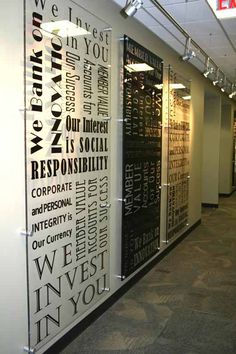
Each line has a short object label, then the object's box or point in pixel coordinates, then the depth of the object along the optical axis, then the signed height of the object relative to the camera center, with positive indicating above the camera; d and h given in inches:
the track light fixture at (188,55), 166.4 +42.2
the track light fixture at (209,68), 208.2 +51.9
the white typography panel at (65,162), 95.4 -3.9
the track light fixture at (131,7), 110.3 +42.3
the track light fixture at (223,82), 297.1 +55.1
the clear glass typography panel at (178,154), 202.9 -2.5
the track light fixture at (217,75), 268.1 +55.4
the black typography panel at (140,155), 147.8 -2.4
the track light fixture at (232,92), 328.5 +53.0
